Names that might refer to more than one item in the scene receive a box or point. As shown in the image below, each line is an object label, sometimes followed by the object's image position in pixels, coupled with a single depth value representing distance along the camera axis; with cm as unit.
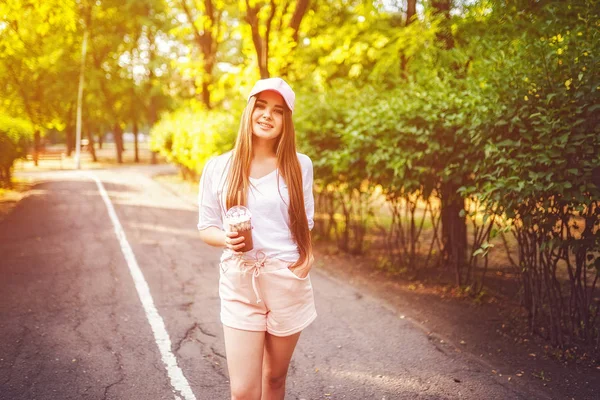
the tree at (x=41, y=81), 3075
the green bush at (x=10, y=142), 1606
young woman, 256
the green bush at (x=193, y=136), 1209
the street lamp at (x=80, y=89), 3119
